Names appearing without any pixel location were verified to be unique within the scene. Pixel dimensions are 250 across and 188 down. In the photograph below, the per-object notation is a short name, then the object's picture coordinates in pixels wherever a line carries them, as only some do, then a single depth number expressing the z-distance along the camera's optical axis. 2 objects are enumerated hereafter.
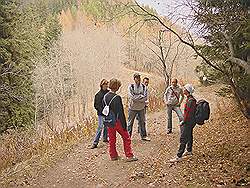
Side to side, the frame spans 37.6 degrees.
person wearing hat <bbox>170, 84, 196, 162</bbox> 7.32
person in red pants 7.56
